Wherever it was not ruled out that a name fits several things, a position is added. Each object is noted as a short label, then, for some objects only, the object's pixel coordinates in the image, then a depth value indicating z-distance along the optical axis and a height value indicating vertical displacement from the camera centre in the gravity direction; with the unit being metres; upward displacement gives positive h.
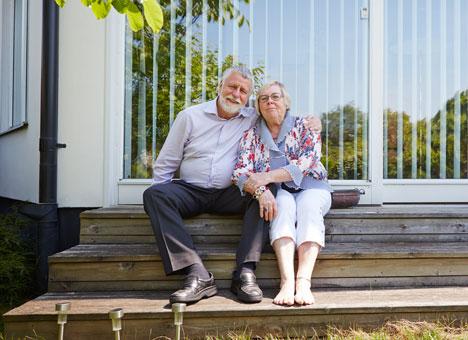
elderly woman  2.06 +0.01
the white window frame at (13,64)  3.68 +1.02
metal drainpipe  2.74 +0.23
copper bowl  2.64 -0.09
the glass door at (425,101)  3.14 +0.57
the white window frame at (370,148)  2.89 +0.22
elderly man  2.12 +0.07
